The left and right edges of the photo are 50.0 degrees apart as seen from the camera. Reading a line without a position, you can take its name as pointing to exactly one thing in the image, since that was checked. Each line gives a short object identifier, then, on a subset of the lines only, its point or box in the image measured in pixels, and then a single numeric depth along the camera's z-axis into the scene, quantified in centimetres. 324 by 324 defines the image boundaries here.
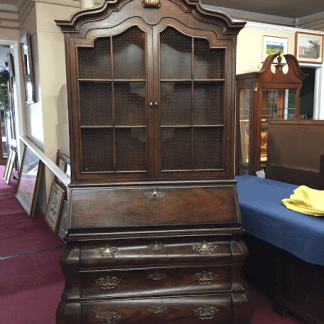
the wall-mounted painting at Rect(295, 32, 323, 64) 583
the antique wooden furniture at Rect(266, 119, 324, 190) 299
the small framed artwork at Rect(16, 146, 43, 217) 450
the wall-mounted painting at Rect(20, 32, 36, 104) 434
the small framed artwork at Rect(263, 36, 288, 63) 554
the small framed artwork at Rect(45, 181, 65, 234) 388
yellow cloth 216
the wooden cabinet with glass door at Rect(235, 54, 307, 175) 462
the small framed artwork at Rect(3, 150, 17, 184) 667
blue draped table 198
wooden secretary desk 206
